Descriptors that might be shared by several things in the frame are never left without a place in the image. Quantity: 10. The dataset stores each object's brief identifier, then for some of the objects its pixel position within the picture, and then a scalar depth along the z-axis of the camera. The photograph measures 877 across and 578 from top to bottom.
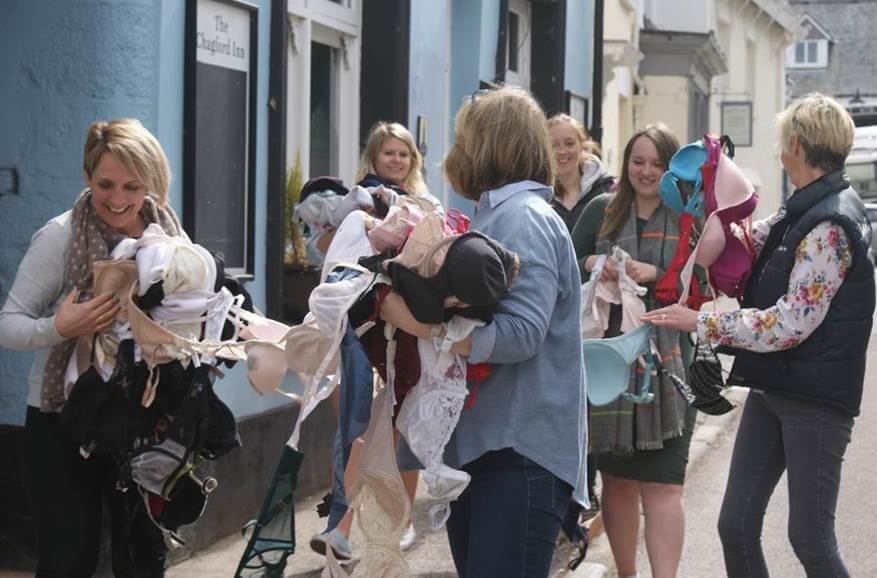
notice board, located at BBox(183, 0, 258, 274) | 6.74
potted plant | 8.20
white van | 41.34
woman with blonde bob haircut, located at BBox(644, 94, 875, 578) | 4.82
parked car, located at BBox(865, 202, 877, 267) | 35.26
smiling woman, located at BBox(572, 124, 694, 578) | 5.85
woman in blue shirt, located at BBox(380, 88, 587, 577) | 3.88
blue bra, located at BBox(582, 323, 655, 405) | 5.05
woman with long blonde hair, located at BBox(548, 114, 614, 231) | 6.94
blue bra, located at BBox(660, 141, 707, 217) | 5.43
